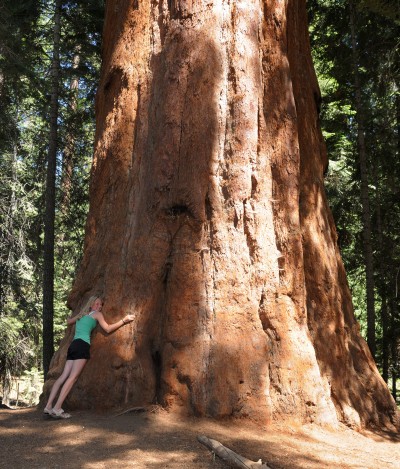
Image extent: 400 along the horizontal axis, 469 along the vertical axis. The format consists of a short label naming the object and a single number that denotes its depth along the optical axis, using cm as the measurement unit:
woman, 684
